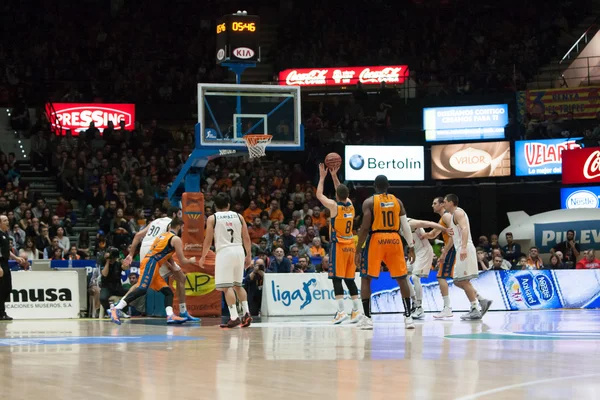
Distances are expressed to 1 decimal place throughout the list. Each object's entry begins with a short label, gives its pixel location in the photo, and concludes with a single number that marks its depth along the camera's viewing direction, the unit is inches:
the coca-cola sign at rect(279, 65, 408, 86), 1470.2
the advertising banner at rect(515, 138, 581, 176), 1266.0
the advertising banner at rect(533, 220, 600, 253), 1151.6
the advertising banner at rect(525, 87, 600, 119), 1290.6
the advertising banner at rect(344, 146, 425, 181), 1300.4
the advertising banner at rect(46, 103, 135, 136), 1263.5
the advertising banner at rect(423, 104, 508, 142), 1323.8
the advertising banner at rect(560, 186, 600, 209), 1186.0
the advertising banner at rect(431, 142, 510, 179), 1310.3
